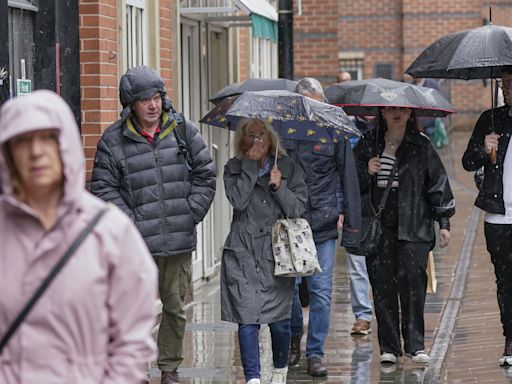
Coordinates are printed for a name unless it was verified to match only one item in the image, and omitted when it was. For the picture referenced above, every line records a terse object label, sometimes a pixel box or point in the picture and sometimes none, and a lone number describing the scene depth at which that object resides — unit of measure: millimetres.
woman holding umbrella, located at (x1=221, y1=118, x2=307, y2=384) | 14703
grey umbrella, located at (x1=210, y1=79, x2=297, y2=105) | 19422
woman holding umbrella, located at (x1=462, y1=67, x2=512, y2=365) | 16547
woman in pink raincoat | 6930
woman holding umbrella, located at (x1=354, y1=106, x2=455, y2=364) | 16766
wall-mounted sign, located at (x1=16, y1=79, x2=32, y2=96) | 15016
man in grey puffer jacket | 14695
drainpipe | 24141
